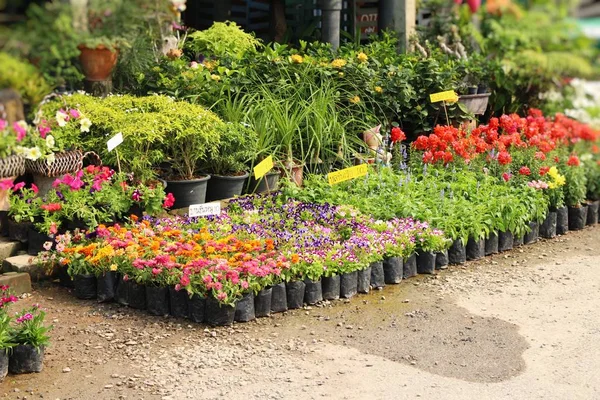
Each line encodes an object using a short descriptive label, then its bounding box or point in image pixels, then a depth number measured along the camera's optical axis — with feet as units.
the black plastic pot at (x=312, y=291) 16.10
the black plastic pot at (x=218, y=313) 15.02
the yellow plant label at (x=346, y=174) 20.02
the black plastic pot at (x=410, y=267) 17.85
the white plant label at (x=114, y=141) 17.28
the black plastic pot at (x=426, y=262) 18.08
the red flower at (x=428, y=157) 22.30
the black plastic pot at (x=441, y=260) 18.42
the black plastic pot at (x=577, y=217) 21.81
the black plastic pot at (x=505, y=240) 19.79
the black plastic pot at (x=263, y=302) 15.47
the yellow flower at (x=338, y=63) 24.13
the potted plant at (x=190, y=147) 19.66
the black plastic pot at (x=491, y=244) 19.49
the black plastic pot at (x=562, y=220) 21.36
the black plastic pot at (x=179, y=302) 15.34
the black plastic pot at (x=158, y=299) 15.49
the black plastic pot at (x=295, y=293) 15.87
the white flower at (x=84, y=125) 17.29
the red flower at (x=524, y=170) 20.94
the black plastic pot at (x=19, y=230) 17.94
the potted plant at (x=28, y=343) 13.07
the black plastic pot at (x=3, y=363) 12.89
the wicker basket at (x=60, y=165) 18.75
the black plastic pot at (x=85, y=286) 16.38
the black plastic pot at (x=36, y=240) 17.63
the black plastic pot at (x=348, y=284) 16.53
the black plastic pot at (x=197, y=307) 15.20
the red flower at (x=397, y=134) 22.02
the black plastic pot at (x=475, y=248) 19.08
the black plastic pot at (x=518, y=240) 20.16
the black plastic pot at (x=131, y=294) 15.78
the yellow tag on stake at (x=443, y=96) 18.39
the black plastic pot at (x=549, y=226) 21.01
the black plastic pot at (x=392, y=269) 17.39
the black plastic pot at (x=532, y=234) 20.42
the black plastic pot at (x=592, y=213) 22.30
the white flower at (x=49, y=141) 15.39
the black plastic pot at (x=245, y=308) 15.21
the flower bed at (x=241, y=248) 15.28
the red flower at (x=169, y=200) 18.53
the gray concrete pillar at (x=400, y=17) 28.91
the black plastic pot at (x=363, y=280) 16.84
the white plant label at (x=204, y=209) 18.33
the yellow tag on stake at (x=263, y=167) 19.13
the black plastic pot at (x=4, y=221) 18.51
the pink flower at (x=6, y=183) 11.08
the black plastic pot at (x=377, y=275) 17.19
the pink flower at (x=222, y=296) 14.73
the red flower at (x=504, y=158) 20.72
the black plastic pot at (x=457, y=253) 18.75
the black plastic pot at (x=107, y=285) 16.20
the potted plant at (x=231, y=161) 20.58
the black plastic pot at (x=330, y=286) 16.37
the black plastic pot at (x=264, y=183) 21.24
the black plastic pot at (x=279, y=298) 15.65
